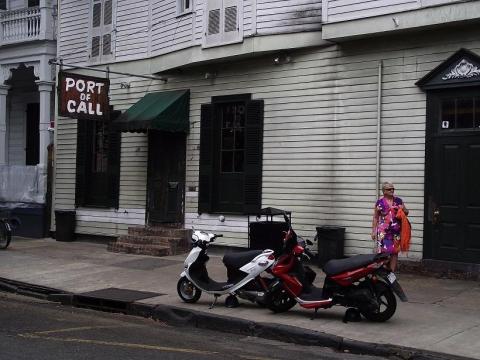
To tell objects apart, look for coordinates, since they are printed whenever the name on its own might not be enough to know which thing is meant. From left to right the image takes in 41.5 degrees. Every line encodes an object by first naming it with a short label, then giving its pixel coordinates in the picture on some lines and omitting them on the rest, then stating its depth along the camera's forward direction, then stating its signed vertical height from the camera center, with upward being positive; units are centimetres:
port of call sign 1442 +173
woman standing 973 -69
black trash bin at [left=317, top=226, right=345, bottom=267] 1189 -124
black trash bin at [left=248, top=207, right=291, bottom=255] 1227 -115
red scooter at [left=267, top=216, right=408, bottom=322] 788 -137
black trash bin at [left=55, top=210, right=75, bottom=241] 1728 -150
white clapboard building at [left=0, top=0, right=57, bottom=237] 1814 +243
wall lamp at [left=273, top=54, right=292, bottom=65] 1312 +243
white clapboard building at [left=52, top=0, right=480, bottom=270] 1099 +118
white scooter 878 -147
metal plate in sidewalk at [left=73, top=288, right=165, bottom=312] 991 -203
